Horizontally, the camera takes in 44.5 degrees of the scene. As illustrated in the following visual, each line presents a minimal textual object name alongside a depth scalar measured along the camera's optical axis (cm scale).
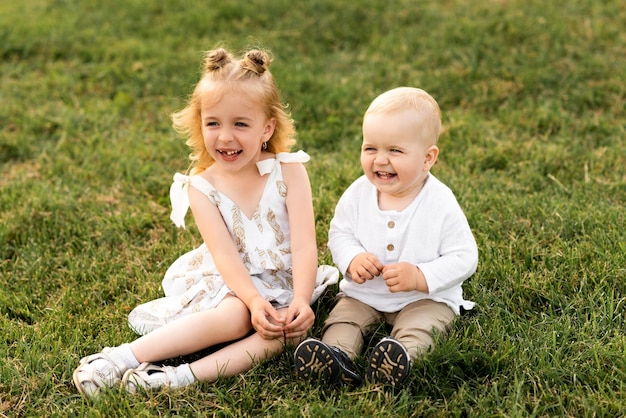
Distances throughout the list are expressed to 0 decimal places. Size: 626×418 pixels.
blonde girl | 283
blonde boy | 278
